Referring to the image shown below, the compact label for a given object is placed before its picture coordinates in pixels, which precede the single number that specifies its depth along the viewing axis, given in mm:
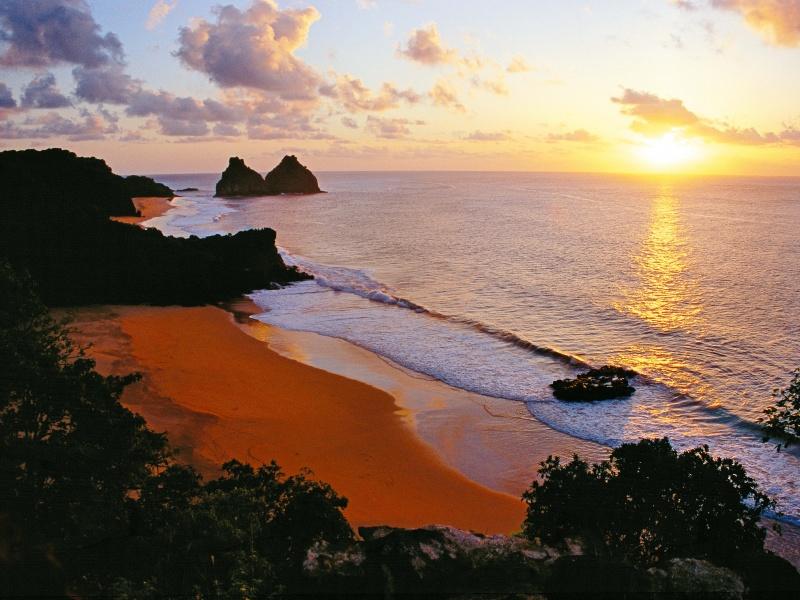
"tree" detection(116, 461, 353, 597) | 9703
